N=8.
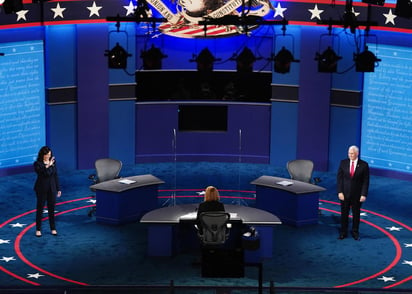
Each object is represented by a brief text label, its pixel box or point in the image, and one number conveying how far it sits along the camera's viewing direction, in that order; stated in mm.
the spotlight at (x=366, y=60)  14039
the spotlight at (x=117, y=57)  14617
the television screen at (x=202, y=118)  17906
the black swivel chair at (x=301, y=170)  14680
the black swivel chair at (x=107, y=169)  14578
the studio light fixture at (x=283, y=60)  14773
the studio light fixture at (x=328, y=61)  14484
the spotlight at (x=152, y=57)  15102
